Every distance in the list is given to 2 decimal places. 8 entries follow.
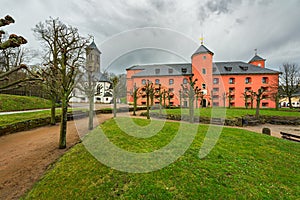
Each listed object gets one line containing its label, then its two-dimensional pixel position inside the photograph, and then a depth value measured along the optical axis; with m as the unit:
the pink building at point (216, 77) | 33.72
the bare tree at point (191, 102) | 12.83
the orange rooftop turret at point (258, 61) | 43.50
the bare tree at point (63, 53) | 6.84
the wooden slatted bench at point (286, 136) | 8.72
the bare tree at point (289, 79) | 27.82
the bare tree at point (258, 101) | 17.42
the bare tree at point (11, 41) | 2.65
